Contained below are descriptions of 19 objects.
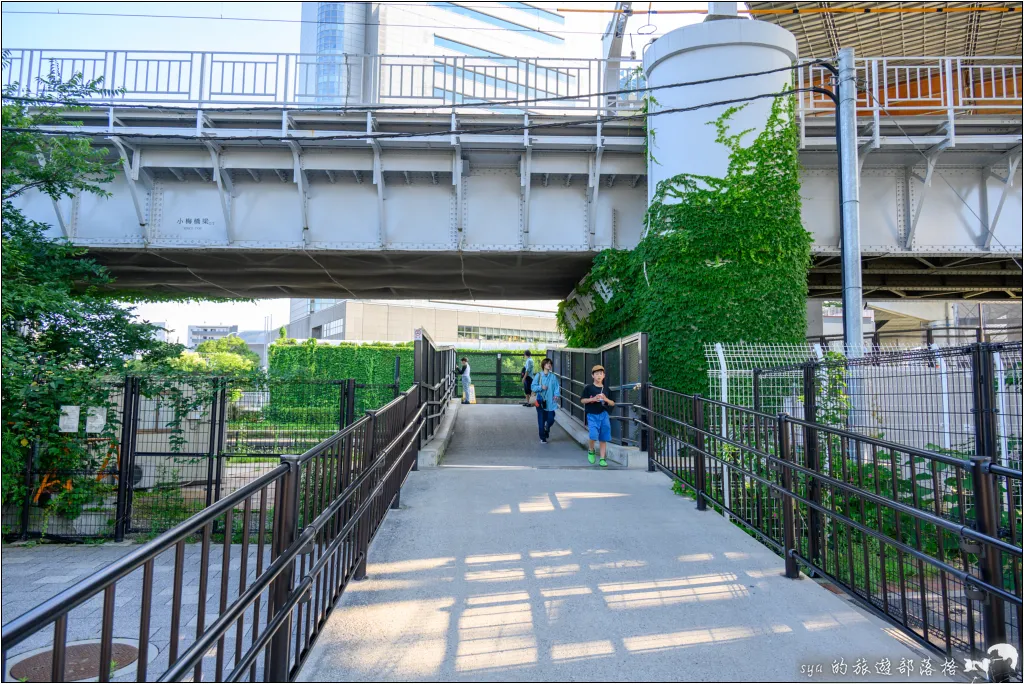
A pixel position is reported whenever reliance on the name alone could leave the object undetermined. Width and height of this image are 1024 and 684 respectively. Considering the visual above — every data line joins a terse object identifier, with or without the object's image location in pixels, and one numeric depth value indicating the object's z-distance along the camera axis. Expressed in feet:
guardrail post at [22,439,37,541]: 29.63
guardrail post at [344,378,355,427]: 32.78
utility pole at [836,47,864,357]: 36.24
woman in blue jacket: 41.39
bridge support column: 43.52
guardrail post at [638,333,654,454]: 31.19
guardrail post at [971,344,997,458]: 17.53
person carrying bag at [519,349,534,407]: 65.31
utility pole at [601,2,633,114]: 51.83
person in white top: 76.79
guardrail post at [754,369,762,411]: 23.03
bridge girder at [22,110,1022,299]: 46.78
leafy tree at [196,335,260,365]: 153.89
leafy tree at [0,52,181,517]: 29.76
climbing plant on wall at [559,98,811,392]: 42.68
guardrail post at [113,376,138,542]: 29.94
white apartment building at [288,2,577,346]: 185.47
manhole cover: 15.80
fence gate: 30.68
